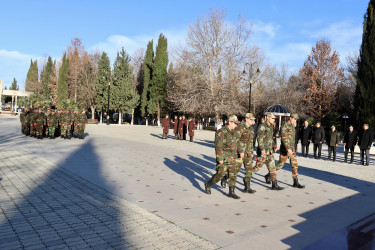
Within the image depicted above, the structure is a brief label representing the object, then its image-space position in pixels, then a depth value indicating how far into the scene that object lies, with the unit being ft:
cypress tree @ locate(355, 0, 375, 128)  65.57
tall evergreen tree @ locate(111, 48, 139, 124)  150.82
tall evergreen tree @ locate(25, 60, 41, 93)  229.45
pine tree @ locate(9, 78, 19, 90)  342.64
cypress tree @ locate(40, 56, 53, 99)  209.26
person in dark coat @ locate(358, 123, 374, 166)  39.19
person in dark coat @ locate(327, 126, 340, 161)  43.70
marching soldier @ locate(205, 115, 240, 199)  19.63
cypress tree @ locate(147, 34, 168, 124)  146.82
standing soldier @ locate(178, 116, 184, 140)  69.41
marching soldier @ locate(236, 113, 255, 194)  20.67
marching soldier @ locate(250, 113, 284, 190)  22.38
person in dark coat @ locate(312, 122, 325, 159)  44.80
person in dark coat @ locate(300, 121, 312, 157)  45.93
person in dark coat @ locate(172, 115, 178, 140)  70.31
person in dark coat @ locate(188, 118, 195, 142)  66.37
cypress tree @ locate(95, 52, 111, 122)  153.69
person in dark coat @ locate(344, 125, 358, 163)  42.06
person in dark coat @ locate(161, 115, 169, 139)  68.39
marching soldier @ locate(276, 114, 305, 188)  23.38
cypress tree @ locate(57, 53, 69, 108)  174.62
